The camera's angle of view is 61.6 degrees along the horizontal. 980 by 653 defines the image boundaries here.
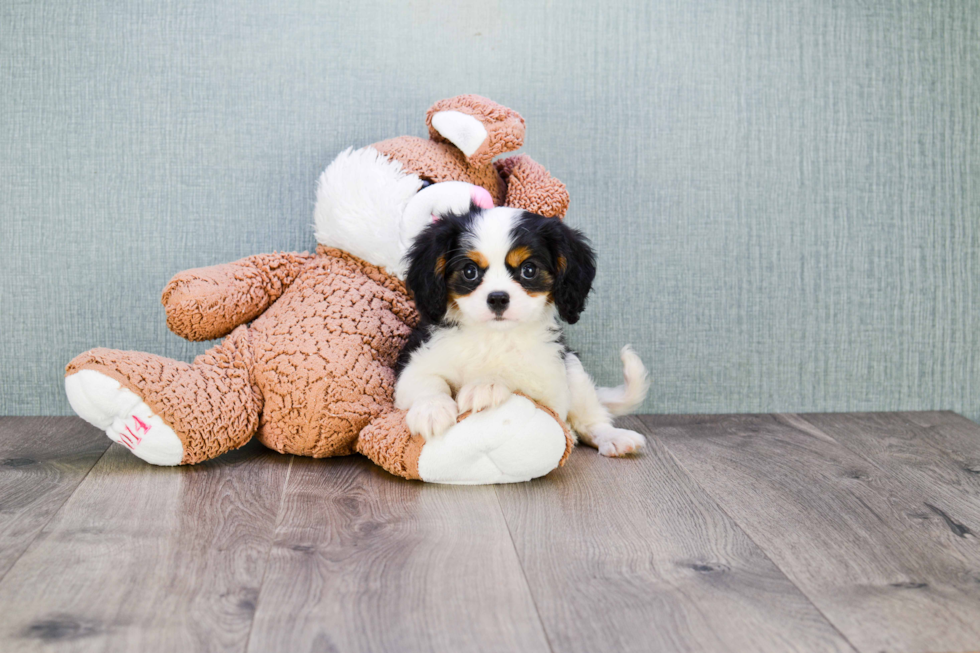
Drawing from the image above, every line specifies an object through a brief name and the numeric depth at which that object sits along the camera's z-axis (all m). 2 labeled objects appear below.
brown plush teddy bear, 1.49
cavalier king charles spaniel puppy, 1.45
